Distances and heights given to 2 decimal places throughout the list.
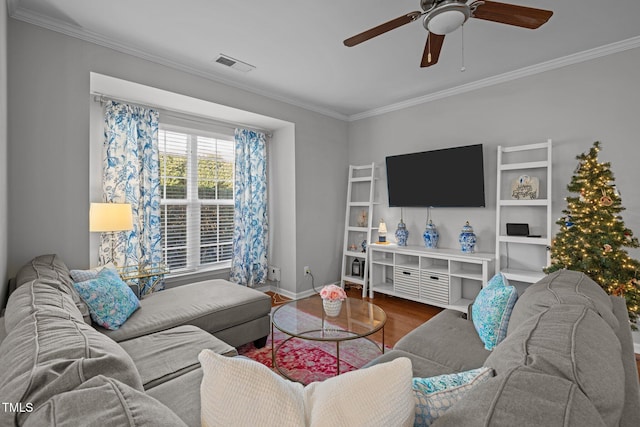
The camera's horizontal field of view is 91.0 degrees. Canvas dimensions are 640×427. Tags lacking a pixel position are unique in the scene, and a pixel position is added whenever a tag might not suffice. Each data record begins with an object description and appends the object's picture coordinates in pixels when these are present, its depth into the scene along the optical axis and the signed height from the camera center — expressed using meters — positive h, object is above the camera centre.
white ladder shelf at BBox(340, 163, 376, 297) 4.57 -0.17
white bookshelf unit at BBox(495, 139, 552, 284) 3.13 -0.03
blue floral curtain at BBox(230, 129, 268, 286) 4.23 -0.01
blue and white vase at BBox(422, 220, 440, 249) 4.01 -0.34
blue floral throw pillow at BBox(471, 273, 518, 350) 1.73 -0.60
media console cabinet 3.56 -0.77
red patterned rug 2.38 -1.23
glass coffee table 2.16 -0.85
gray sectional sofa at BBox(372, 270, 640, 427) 0.62 -0.39
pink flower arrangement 2.45 -0.66
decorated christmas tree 2.38 -0.22
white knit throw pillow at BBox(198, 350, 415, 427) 0.69 -0.44
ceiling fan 1.62 +1.05
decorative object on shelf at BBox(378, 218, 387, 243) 4.48 -0.32
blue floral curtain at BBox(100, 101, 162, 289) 3.19 +0.33
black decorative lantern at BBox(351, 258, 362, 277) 4.72 -0.88
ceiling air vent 3.07 +1.48
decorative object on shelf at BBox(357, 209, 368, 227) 4.85 -0.15
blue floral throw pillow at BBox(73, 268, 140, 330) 2.04 -0.61
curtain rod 3.15 +1.13
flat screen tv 3.67 +0.40
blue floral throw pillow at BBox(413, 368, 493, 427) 0.82 -0.50
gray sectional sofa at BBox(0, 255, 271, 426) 0.63 -0.44
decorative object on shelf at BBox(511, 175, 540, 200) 3.28 +0.24
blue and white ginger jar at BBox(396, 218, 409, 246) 4.28 -0.34
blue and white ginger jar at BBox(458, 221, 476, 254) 3.67 -0.35
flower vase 2.47 -0.77
